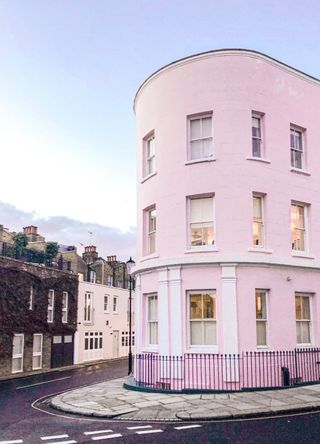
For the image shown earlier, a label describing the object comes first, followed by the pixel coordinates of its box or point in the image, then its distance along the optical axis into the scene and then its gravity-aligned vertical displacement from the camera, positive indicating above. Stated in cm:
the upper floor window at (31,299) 3015 +79
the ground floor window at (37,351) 2994 -272
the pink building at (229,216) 1562 +354
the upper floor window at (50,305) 3250 +41
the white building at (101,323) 3669 -109
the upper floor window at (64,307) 3422 +28
